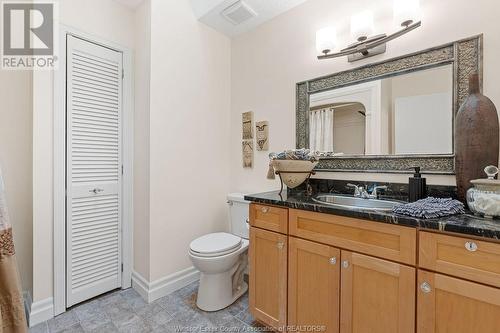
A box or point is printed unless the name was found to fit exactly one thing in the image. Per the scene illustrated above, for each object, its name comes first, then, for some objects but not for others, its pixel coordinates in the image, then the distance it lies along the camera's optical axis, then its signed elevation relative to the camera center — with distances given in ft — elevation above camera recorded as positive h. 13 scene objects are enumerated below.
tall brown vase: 3.91 +0.48
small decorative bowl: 5.62 -0.09
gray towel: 3.42 -0.59
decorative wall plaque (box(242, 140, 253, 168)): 7.92 +0.41
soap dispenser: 4.45 -0.37
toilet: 5.93 -2.53
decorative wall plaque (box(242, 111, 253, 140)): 7.88 +1.31
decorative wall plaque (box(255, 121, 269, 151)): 7.48 +0.95
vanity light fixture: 4.76 +2.82
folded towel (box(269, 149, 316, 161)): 5.64 +0.25
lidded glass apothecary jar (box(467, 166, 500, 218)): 3.30 -0.39
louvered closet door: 6.10 -0.13
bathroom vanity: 3.03 -1.54
